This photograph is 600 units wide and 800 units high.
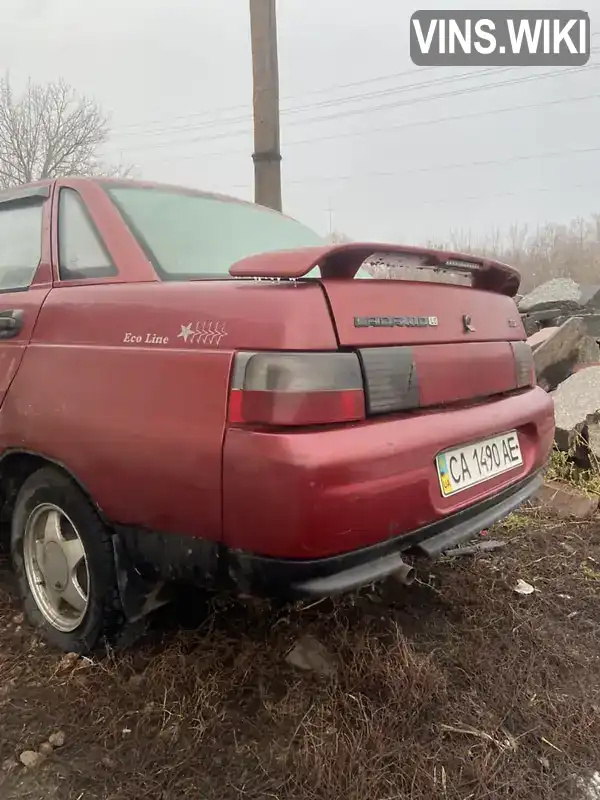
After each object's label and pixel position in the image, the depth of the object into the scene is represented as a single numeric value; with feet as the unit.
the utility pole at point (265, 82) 17.66
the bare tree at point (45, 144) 87.76
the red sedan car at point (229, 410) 5.07
